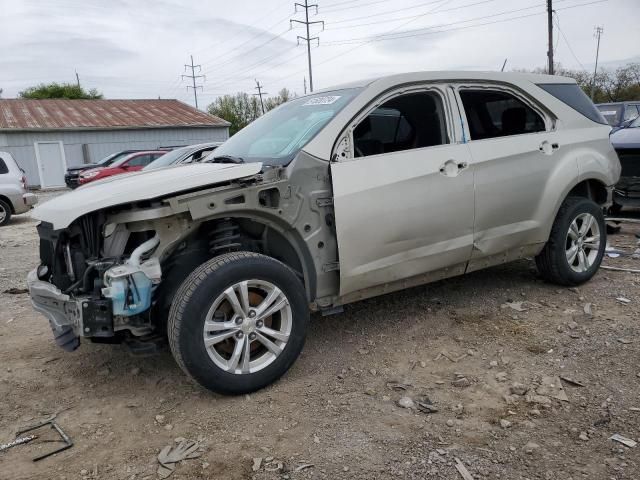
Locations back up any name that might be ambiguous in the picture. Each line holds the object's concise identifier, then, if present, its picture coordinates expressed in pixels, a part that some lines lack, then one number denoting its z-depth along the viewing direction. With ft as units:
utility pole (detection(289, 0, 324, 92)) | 131.89
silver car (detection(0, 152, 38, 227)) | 38.37
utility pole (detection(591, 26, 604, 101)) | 155.25
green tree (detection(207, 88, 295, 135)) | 211.41
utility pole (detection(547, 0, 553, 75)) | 85.36
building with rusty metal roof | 79.77
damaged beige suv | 9.75
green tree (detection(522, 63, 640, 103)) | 158.61
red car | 50.57
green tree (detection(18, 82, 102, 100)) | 177.99
